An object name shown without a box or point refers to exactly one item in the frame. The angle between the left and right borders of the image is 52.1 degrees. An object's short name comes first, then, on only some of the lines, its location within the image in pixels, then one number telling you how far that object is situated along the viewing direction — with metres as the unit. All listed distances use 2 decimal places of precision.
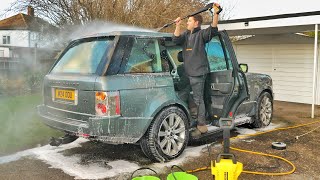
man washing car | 4.84
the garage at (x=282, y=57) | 10.61
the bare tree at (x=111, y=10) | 11.98
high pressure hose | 4.33
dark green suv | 4.12
